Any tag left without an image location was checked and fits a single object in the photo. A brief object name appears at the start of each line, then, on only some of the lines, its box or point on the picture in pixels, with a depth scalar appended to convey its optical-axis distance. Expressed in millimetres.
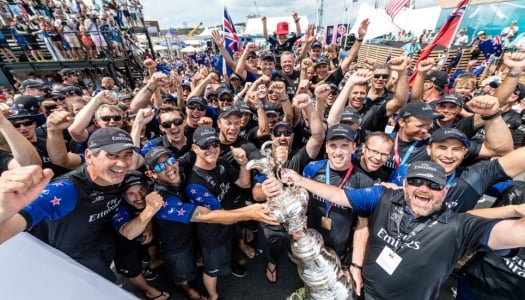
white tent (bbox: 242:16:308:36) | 27797
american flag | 7439
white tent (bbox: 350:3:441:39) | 20969
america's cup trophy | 1703
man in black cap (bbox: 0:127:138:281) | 1882
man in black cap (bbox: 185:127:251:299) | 2477
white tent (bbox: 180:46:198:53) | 32850
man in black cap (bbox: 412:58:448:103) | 3718
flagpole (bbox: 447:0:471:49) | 4959
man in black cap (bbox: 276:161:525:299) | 1616
